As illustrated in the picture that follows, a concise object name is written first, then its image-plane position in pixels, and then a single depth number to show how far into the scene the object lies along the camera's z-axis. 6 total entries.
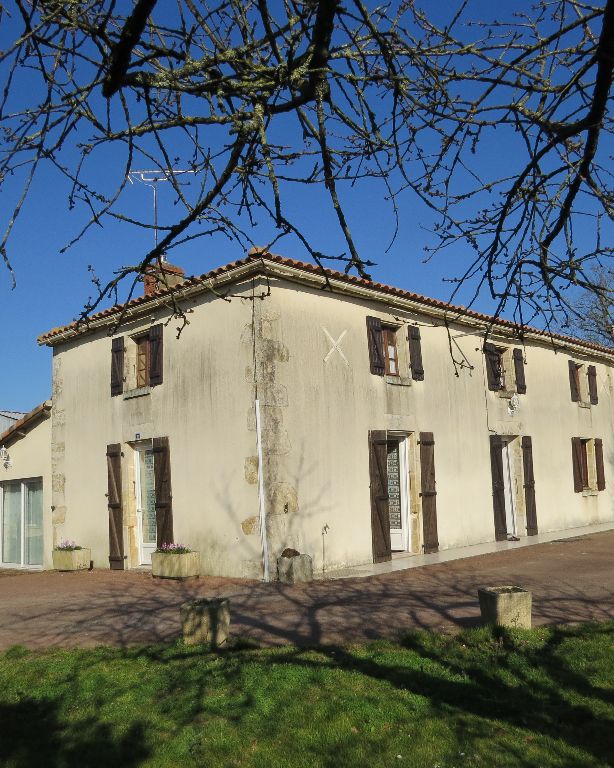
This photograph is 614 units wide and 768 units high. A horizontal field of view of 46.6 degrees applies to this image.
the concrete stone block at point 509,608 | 6.37
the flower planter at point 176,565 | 10.97
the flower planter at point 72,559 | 13.23
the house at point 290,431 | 10.87
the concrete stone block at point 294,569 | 10.07
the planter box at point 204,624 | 6.35
